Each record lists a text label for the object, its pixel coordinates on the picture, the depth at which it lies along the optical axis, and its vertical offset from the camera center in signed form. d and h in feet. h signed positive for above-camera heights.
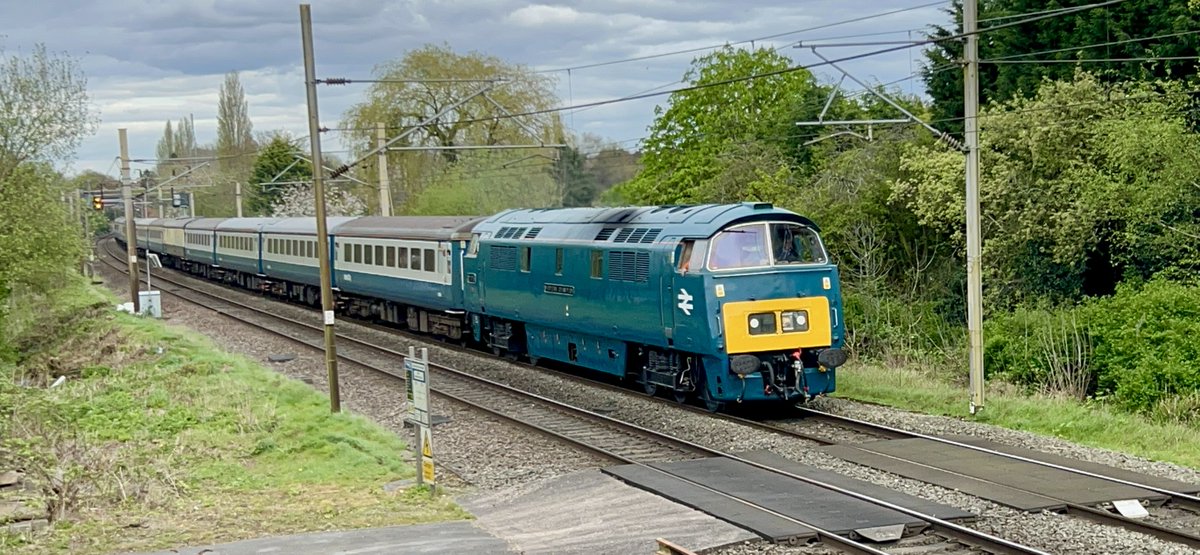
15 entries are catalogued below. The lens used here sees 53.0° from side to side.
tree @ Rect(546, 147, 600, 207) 267.80 +1.85
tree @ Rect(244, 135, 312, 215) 258.16 +5.72
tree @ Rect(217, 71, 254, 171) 325.83 +20.94
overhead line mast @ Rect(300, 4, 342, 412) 55.77 -0.19
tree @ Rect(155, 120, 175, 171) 430.20 +20.74
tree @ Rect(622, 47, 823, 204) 141.08 +7.43
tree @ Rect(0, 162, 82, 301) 100.17 -1.90
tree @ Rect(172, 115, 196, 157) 411.15 +21.97
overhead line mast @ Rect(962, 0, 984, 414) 54.34 -2.49
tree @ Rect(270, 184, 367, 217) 231.16 -1.29
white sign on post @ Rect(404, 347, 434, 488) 42.19 -7.60
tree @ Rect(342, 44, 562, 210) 185.98 +12.97
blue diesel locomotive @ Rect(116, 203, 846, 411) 55.31 -5.82
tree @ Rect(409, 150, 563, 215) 173.78 +0.37
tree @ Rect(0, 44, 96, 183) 105.60 +7.71
